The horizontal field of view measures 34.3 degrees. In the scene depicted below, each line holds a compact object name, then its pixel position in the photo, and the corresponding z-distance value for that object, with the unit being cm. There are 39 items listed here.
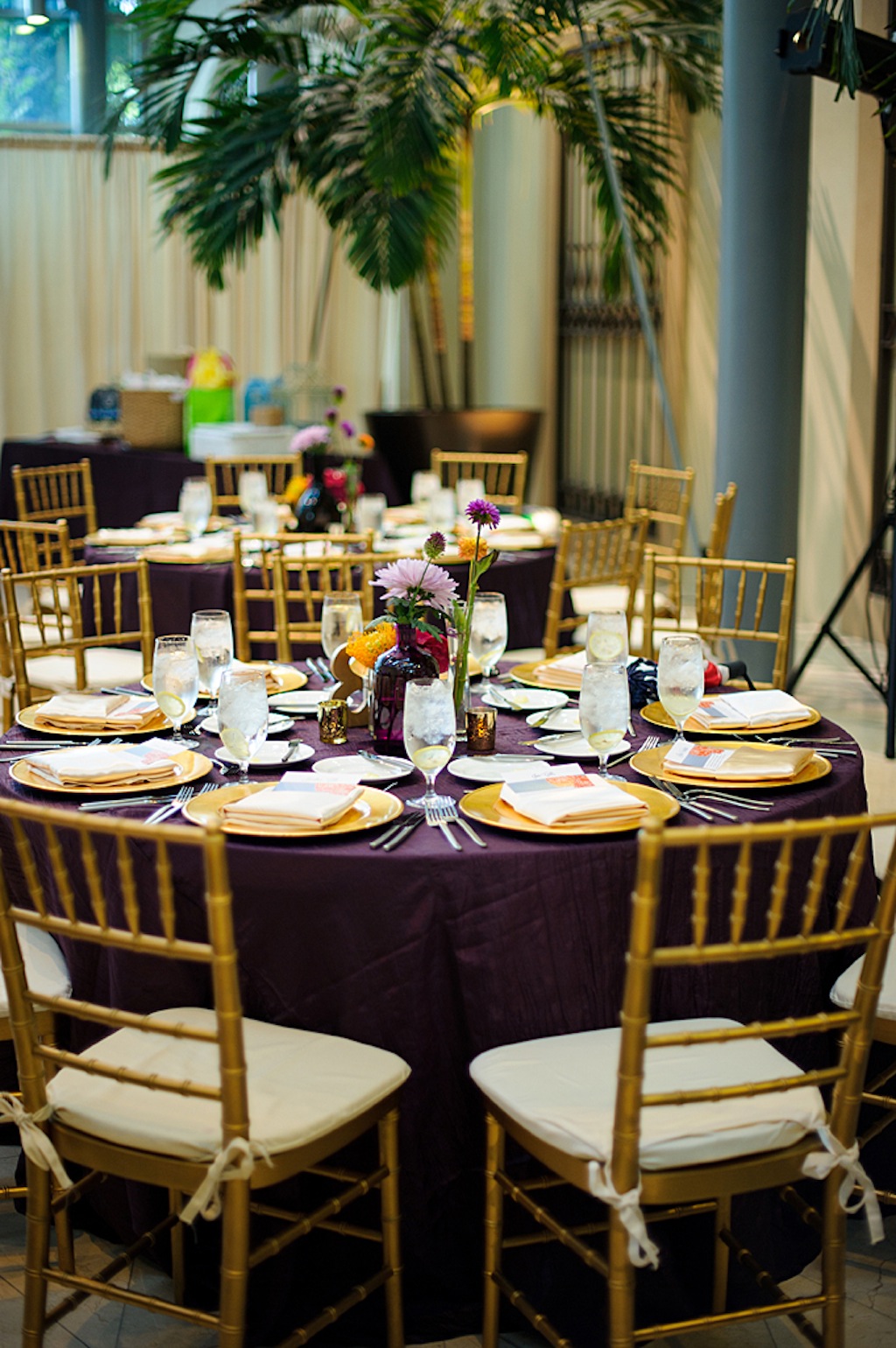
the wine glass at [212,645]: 245
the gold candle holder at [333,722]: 244
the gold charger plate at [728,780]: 215
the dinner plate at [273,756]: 229
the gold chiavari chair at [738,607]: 311
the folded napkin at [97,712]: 248
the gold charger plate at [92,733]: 246
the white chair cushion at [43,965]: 211
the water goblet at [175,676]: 231
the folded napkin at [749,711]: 248
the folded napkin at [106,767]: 216
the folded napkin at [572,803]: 197
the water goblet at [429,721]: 201
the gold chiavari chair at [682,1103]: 158
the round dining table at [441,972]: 191
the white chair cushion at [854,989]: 203
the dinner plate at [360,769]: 223
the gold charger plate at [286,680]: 278
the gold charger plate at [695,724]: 246
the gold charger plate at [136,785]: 213
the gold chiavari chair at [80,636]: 319
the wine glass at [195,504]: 459
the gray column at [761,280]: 509
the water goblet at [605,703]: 211
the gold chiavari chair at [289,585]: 342
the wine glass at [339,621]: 269
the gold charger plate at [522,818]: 195
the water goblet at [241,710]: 209
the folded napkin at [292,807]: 195
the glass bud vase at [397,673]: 237
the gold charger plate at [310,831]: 194
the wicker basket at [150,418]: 709
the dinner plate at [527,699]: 264
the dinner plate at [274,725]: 248
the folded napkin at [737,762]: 217
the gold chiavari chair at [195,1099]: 163
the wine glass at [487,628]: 264
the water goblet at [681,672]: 227
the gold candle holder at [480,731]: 238
